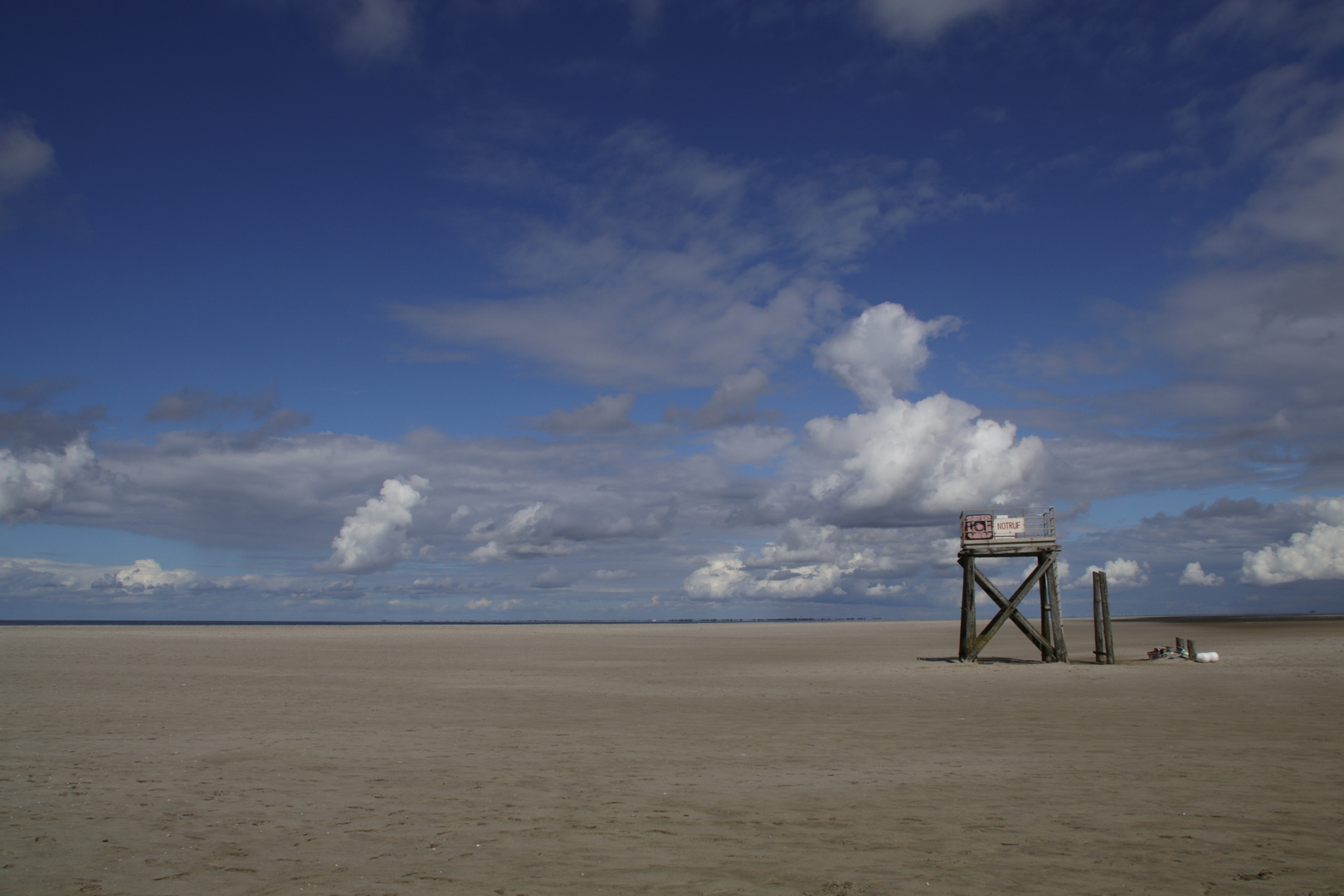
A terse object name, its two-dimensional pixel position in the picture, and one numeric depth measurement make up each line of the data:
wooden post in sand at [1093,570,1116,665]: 27.45
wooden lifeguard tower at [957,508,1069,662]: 27.89
